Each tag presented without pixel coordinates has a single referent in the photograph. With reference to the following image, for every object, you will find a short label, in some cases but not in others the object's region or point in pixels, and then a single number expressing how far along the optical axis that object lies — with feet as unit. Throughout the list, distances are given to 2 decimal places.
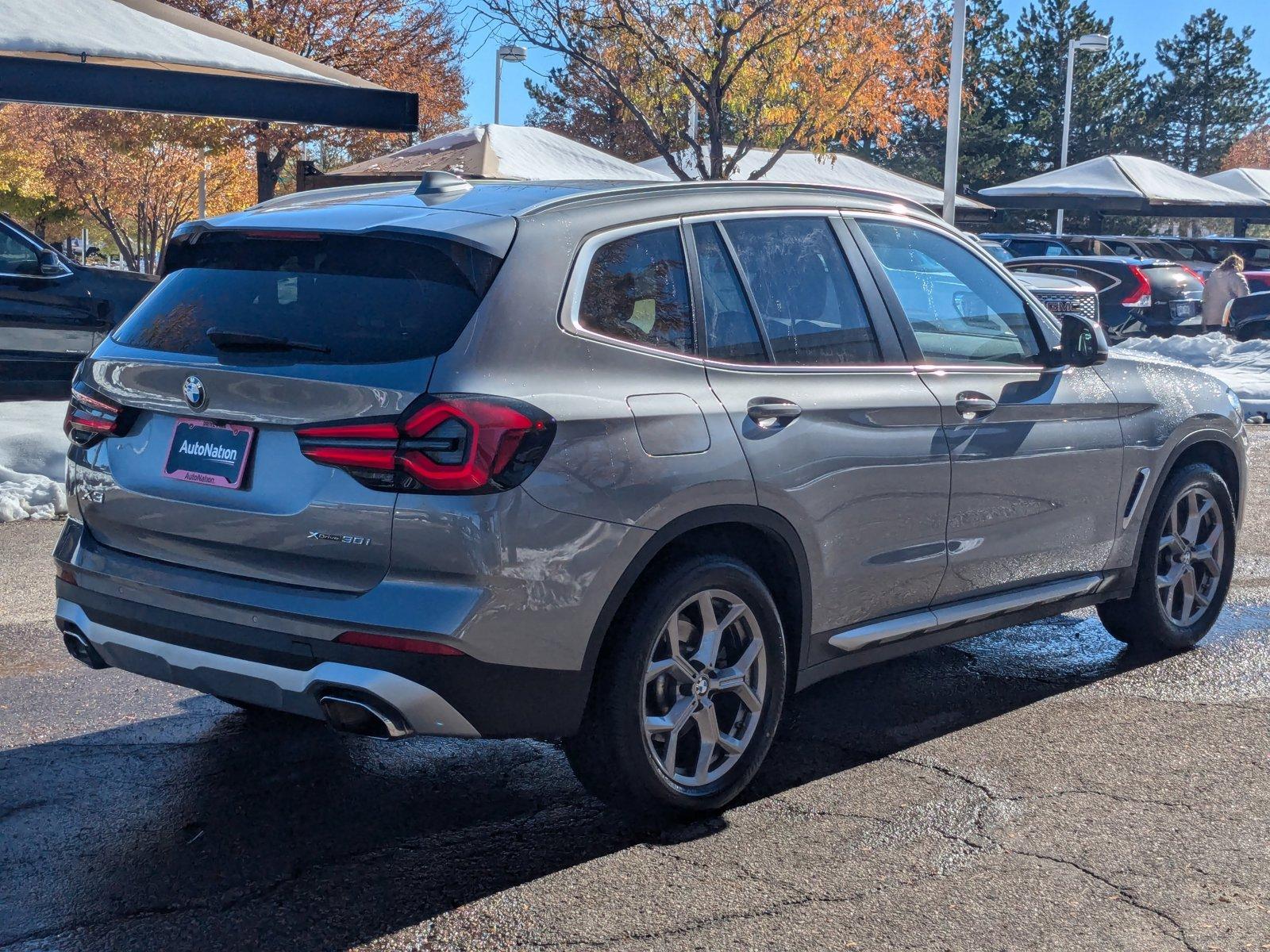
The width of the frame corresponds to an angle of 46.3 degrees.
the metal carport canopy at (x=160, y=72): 28.78
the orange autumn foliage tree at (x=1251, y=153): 264.93
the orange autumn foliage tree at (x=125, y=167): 98.94
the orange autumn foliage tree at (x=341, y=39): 87.40
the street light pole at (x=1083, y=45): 110.52
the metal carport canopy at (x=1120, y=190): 99.91
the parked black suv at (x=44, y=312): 38.75
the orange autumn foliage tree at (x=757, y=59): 50.01
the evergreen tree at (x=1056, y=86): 227.61
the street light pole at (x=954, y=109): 62.95
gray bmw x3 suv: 11.73
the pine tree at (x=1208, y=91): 255.70
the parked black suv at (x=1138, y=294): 73.20
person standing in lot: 72.49
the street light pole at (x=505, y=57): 79.38
